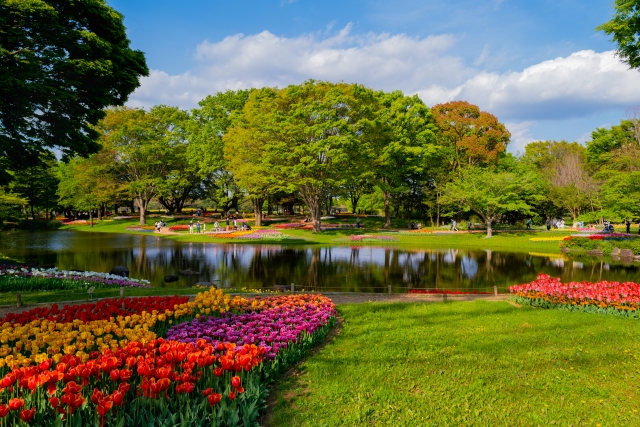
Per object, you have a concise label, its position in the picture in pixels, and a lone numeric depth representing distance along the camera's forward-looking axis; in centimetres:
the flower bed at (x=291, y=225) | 4711
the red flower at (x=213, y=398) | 400
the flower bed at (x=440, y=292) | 1422
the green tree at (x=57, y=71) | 1386
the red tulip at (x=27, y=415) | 349
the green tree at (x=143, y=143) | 5281
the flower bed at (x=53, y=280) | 1303
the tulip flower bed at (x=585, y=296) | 1034
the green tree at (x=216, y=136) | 5106
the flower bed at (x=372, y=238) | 3569
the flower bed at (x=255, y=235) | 3688
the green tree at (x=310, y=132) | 3697
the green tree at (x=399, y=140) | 4322
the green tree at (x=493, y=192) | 3760
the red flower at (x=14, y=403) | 356
